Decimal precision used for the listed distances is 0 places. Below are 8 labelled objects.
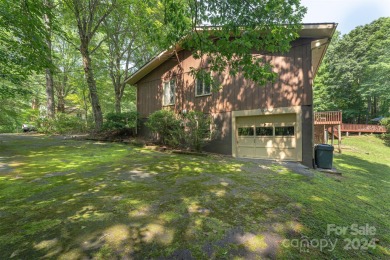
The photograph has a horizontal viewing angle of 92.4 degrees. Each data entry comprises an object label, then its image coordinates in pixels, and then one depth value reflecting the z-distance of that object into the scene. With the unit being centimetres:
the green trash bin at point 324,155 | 732
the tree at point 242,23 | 416
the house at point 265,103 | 755
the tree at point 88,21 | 1190
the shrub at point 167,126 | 980
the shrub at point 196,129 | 916
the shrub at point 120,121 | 1281
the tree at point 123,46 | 1527
